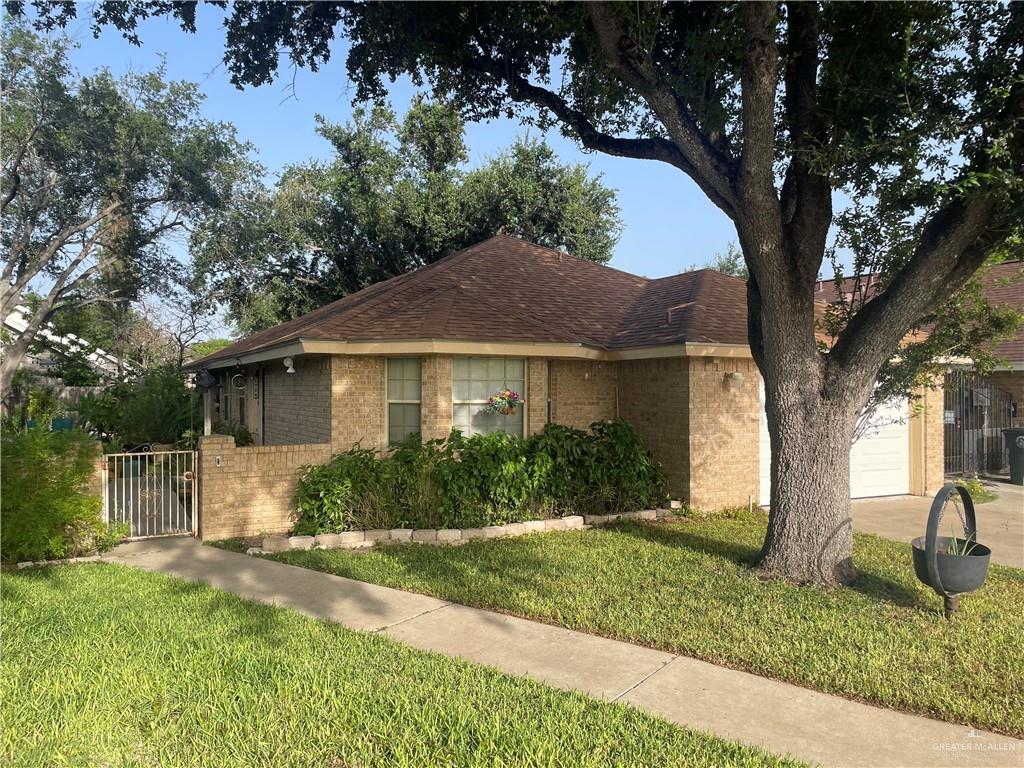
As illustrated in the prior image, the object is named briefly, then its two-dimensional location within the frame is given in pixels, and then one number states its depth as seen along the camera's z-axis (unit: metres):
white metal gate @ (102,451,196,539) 8.86
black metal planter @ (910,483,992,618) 5.24
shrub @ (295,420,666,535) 8.59
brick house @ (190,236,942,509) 9.55
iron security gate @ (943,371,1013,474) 15.21
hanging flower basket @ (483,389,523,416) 9.94
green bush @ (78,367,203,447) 16.75
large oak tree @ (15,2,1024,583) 5.95
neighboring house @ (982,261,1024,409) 15.31
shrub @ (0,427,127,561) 7.11
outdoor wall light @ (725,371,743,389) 10.48
